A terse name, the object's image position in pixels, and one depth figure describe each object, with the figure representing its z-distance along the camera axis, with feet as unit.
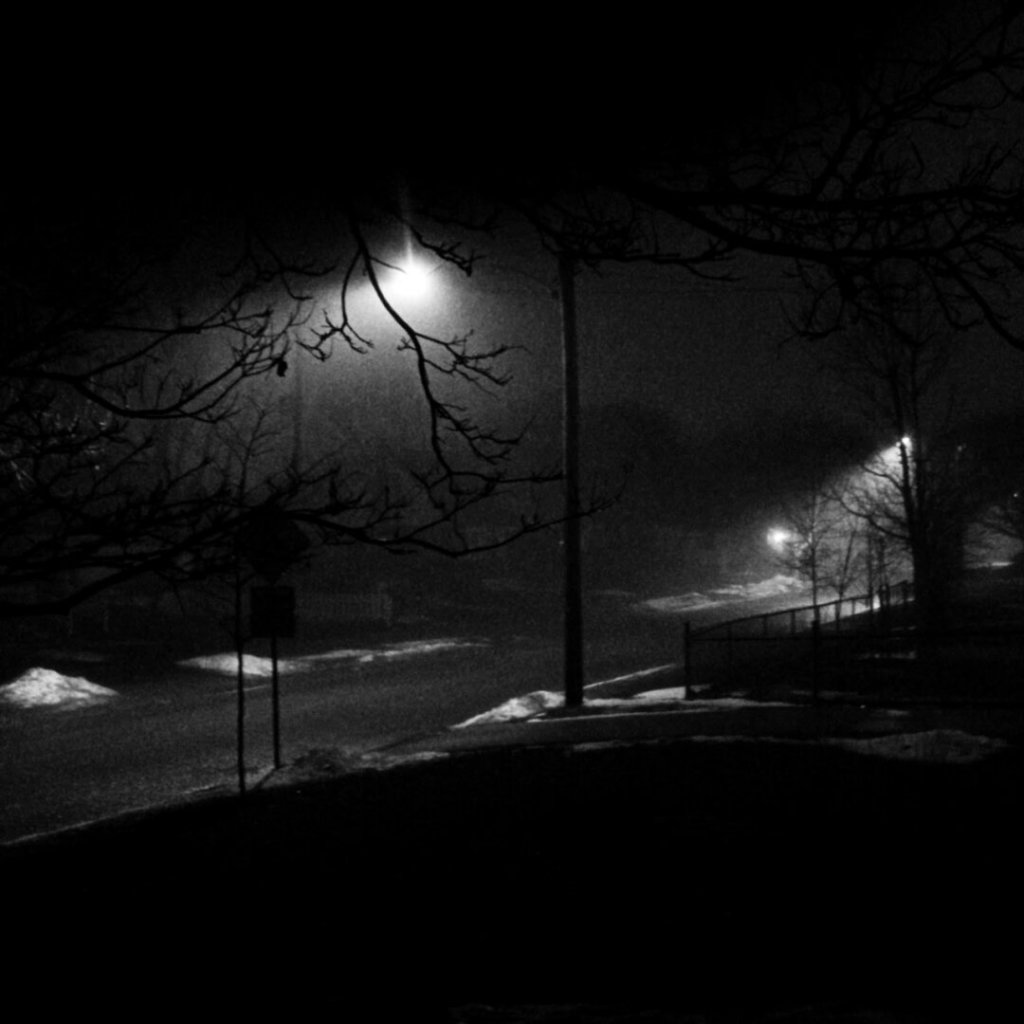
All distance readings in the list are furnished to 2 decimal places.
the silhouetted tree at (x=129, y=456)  18.17
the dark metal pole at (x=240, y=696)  33.55
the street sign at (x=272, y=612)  39.91
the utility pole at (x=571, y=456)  54.70
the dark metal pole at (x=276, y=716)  39.55
